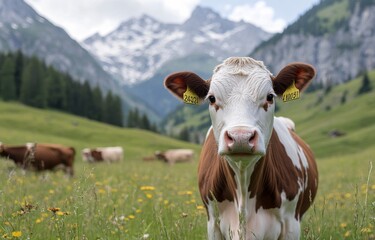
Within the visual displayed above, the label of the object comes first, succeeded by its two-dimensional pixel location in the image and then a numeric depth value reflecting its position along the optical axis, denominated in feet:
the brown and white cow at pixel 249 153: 12.55
